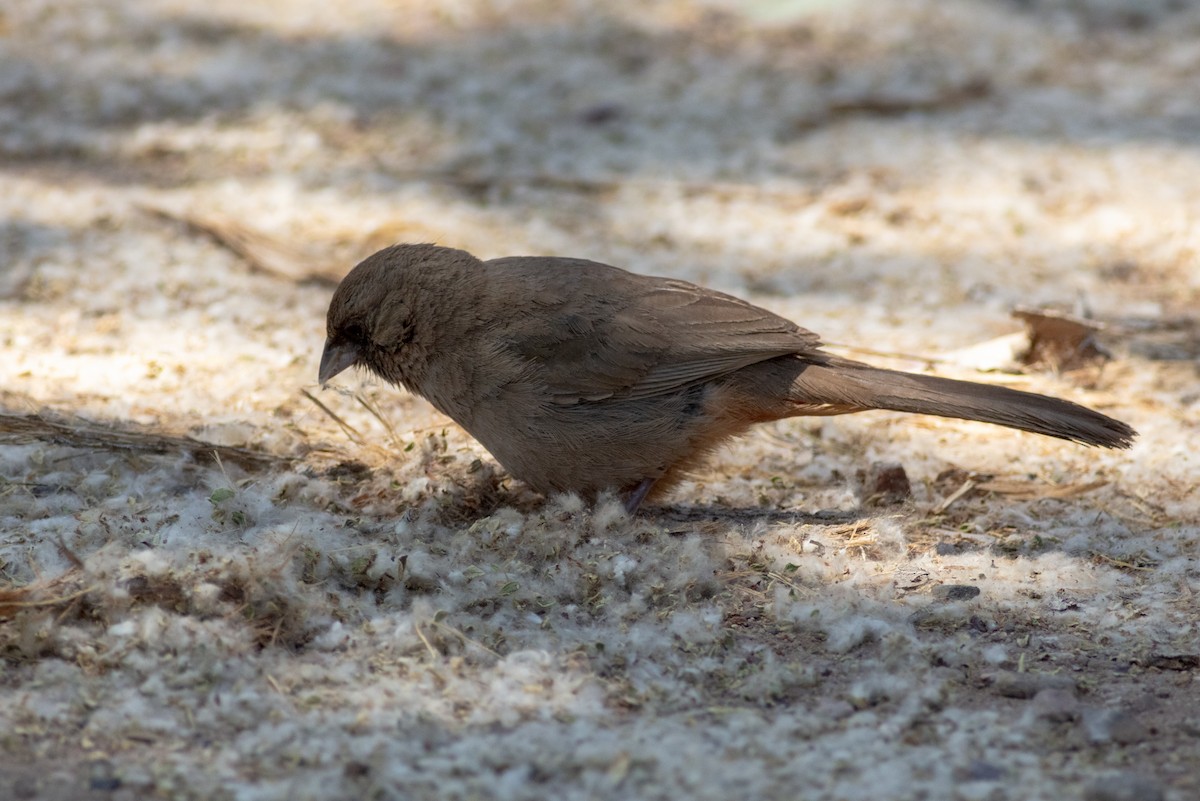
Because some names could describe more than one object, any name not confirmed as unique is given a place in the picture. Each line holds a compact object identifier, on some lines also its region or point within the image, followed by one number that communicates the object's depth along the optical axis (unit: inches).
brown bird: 323.0
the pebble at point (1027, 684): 241.6
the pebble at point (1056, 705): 230.7
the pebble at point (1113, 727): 223.8
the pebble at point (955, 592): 282.4
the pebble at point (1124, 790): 201.9
